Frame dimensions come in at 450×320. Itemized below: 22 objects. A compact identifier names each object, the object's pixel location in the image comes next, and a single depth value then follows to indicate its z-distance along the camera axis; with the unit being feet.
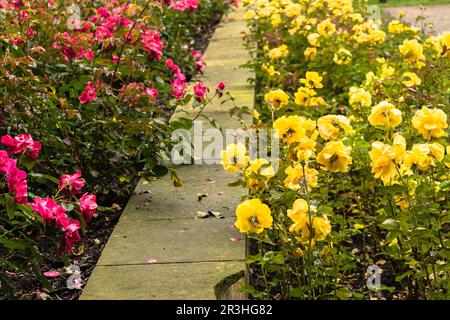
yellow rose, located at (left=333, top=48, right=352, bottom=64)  18.53
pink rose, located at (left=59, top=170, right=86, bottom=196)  9.83
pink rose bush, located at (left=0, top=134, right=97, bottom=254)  8.96
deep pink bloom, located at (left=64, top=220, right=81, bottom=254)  9.21
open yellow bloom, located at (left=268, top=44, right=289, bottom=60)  19.75
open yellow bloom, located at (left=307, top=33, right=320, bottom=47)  19.44
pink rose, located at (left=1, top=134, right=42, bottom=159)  9.73
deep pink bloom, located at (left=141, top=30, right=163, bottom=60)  14.10
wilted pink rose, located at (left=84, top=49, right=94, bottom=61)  13.47
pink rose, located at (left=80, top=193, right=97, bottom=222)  9.72
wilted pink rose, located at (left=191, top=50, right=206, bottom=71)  19.71
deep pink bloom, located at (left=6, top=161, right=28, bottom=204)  8.91
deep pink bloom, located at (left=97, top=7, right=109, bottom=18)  15.64
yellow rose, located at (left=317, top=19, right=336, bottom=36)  19.15
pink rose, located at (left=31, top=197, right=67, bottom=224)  9.02
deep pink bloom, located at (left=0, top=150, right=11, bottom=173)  9.08
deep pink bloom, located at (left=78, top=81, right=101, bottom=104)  12.38
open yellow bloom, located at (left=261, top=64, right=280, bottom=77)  18.94
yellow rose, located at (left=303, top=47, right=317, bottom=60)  19.39
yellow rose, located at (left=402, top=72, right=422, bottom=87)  14.07
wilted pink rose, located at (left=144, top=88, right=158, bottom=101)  13.20
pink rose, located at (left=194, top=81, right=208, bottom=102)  13.35
